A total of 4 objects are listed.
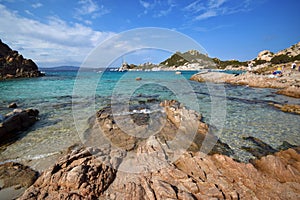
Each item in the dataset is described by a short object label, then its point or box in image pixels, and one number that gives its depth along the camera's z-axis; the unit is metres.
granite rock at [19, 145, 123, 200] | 3.31
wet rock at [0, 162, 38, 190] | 4.06
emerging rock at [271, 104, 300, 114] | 10.73
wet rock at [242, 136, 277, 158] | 5.66
